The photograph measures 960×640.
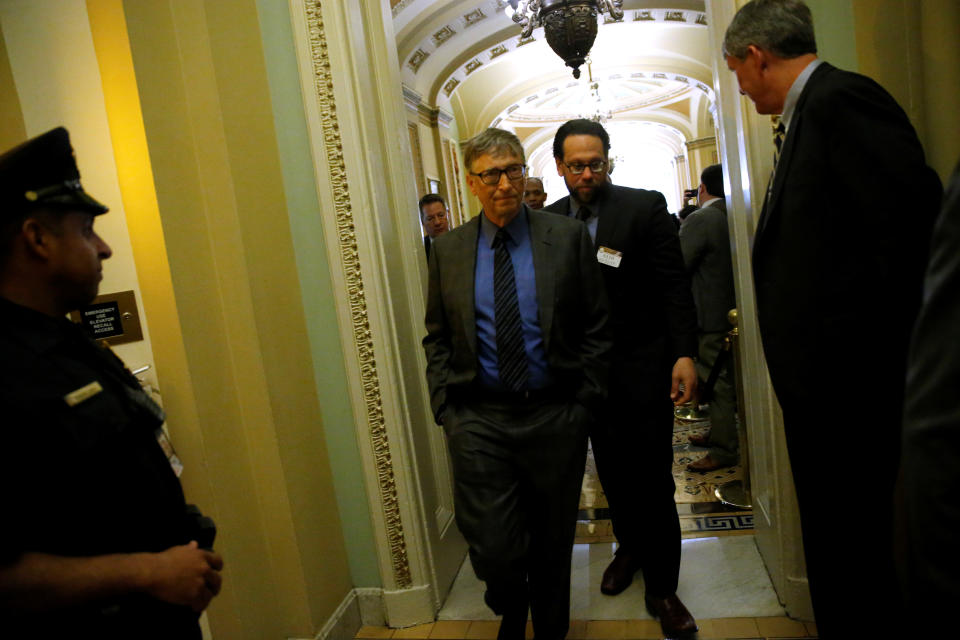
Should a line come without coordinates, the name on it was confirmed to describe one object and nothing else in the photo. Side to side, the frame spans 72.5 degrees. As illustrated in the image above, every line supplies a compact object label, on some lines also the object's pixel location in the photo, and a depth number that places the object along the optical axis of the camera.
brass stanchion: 3.26
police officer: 0.93
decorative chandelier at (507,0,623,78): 3.92
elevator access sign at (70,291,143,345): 1.83
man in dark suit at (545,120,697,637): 2.31
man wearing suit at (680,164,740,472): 3.70
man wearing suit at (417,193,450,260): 4.36
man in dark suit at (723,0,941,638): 1.36
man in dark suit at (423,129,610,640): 2.01
